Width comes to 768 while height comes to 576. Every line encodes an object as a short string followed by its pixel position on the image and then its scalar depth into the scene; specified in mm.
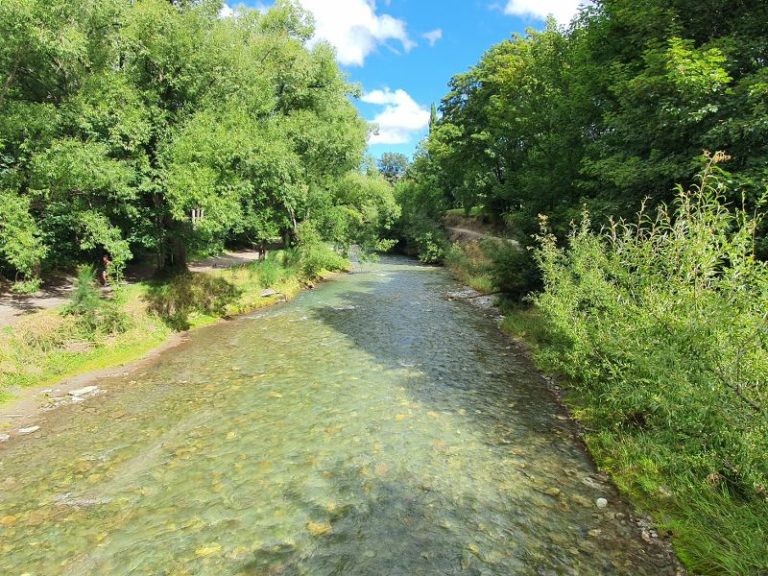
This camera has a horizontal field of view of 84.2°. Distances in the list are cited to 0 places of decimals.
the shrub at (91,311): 13229
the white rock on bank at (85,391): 10600
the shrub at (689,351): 4840
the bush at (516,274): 17812
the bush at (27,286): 13492
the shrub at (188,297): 16688
